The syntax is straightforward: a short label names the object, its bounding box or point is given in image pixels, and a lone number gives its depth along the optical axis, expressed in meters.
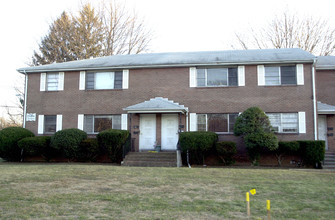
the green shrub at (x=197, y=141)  15.02
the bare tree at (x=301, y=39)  29.77
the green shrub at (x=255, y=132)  14.73
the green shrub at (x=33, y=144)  16.31
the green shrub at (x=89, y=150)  16.09
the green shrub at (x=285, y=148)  15.09
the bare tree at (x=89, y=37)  34.66
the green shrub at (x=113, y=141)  15.64
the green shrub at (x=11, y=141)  16.52
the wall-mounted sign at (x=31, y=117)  18.58
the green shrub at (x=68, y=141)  16.05
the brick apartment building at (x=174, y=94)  16.44
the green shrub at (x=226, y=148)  15.07
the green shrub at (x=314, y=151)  14.81
